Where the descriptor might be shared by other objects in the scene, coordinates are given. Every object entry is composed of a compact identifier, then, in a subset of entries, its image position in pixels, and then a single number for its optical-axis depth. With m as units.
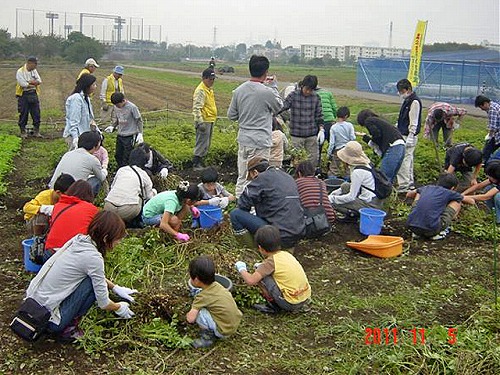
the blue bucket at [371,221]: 6.72
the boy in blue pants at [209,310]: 4.22
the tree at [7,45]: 52.05
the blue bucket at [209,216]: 6.54
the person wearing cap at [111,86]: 11.24
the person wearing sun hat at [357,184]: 6.99
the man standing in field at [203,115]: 9.56
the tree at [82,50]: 55.34
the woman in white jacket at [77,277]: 4.00
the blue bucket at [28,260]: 5.30
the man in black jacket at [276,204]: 5.79
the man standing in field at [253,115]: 7.43
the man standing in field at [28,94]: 12.62
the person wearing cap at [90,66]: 10.38
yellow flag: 19.08
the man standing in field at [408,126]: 8.64
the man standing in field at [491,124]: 8.90
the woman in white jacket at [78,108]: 7.86
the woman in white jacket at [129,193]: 6.36
